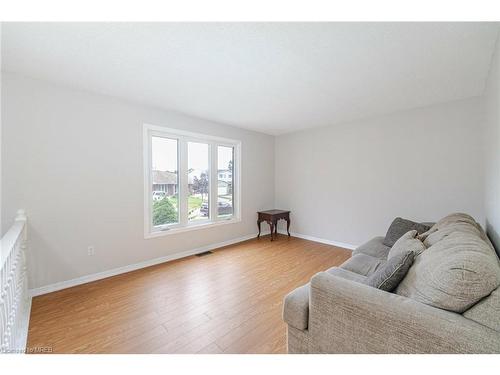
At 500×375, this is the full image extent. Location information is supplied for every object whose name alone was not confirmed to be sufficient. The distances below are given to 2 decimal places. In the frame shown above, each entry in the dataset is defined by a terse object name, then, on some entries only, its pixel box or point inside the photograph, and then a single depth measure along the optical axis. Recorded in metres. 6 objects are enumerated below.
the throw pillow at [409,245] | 1.66
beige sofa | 0.94
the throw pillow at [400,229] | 2.68
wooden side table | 4.68
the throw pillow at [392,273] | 1.34
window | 3.39
